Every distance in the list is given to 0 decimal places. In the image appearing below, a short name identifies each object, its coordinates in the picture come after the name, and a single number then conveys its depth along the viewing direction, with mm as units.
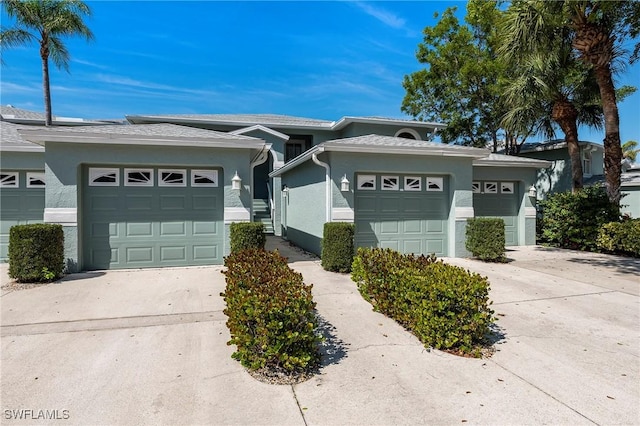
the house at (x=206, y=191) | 7840
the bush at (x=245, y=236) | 8031
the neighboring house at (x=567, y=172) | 16359
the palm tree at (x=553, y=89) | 10875
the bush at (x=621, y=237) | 10367
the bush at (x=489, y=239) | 9430
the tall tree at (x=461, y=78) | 17594
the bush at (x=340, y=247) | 8195
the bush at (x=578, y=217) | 11500
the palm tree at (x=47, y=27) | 13617
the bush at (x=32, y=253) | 6742
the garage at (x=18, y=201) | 9023
